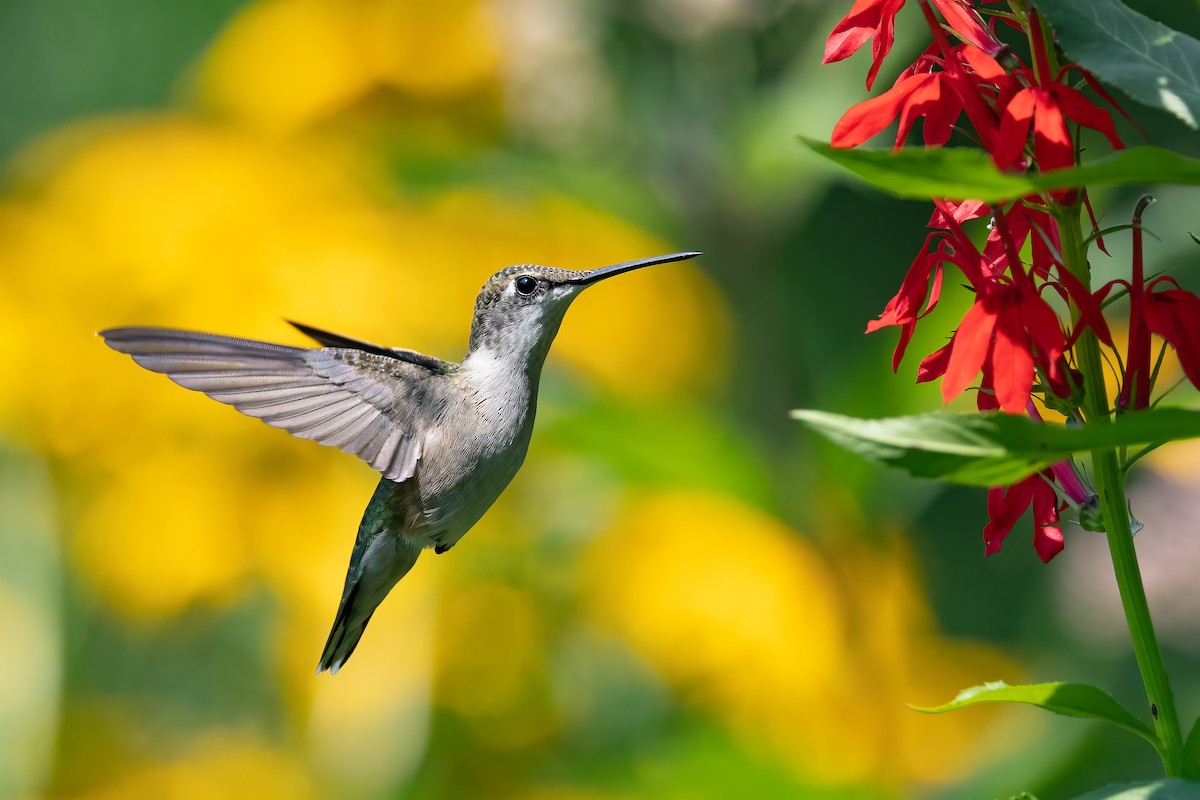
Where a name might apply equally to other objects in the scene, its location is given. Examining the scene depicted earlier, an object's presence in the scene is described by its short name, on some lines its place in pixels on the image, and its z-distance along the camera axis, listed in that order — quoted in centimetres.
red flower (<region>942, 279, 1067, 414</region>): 231
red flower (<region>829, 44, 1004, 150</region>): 242
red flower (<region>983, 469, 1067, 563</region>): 256
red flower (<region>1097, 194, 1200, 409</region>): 247
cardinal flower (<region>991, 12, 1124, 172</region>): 220
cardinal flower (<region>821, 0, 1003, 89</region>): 253
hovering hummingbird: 263
